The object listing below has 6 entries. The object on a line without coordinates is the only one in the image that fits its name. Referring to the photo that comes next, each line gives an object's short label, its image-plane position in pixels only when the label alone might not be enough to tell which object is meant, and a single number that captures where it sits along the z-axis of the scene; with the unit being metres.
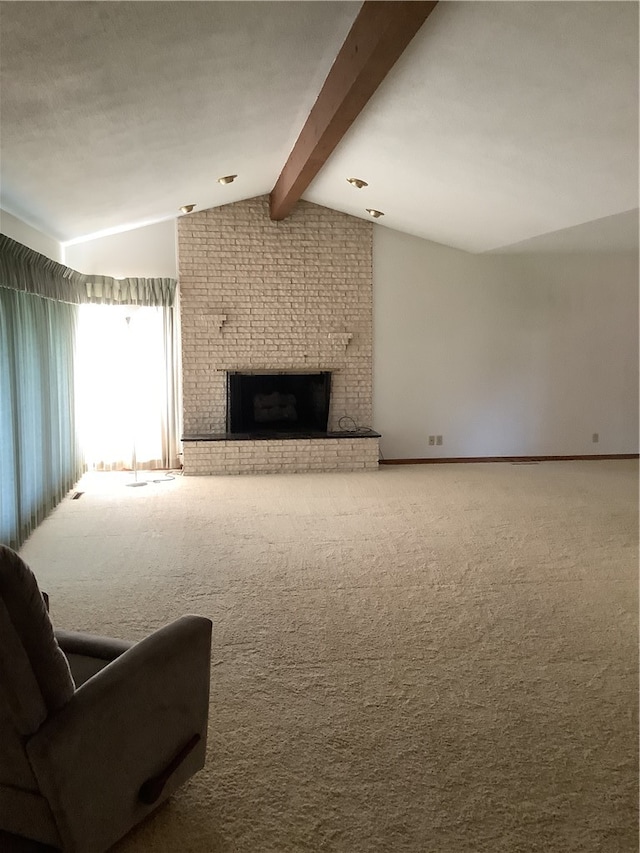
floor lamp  6.68
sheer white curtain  7.14
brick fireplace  7.23
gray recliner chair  1.60
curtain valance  4.43
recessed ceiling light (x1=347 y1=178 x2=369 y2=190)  5.90
